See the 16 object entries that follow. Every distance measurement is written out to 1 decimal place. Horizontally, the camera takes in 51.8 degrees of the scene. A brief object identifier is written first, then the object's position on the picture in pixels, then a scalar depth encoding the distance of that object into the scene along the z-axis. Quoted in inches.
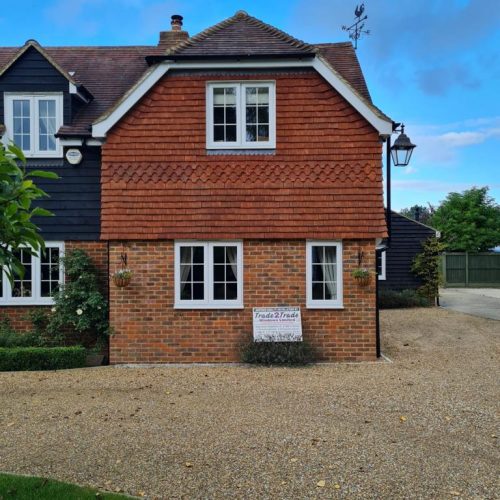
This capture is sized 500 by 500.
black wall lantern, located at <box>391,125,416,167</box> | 458.3
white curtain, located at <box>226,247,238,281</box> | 409.7
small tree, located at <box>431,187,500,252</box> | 1379.2
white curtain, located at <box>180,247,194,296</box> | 409.1
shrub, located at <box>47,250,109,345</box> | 411.8
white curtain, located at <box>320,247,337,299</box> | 409.4
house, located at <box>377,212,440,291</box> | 861.2
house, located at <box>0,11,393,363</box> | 403.2
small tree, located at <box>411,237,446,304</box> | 834.8
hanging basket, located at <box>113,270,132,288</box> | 393.7
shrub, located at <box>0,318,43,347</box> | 407.2
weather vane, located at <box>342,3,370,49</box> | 621.0
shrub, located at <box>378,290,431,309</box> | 798.5
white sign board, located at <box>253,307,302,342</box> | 395.9
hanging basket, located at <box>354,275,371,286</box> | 397.7
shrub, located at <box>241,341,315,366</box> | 390.0
